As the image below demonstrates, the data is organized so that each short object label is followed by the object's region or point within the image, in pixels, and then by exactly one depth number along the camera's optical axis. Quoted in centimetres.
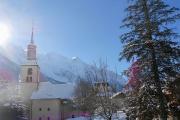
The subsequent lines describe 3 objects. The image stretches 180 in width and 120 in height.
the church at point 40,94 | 3360
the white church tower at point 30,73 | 3555
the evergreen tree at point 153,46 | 1106
